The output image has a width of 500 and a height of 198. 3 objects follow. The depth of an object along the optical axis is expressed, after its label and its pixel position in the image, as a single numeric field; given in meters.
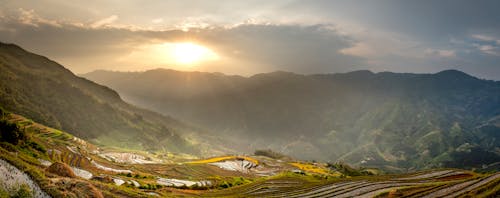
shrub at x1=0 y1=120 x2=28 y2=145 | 53.19
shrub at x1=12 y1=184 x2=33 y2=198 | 25.39
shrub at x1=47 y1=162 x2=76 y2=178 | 35.87
